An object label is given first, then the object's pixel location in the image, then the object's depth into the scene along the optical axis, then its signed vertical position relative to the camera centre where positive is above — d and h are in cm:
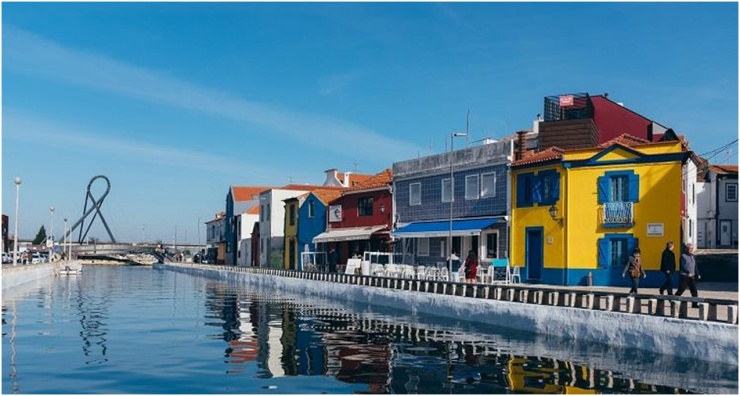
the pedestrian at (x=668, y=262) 2393 -68
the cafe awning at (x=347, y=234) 4788 +21
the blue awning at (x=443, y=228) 3753 +55
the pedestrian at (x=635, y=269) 2377 -92
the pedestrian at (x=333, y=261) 4994 -160
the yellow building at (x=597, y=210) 3131 +128
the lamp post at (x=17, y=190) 4766 +274
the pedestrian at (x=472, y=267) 3081 -116
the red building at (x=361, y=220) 4771 +118
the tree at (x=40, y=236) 15775 -37
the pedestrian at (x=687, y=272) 2175 -90
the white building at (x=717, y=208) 5312 +229
